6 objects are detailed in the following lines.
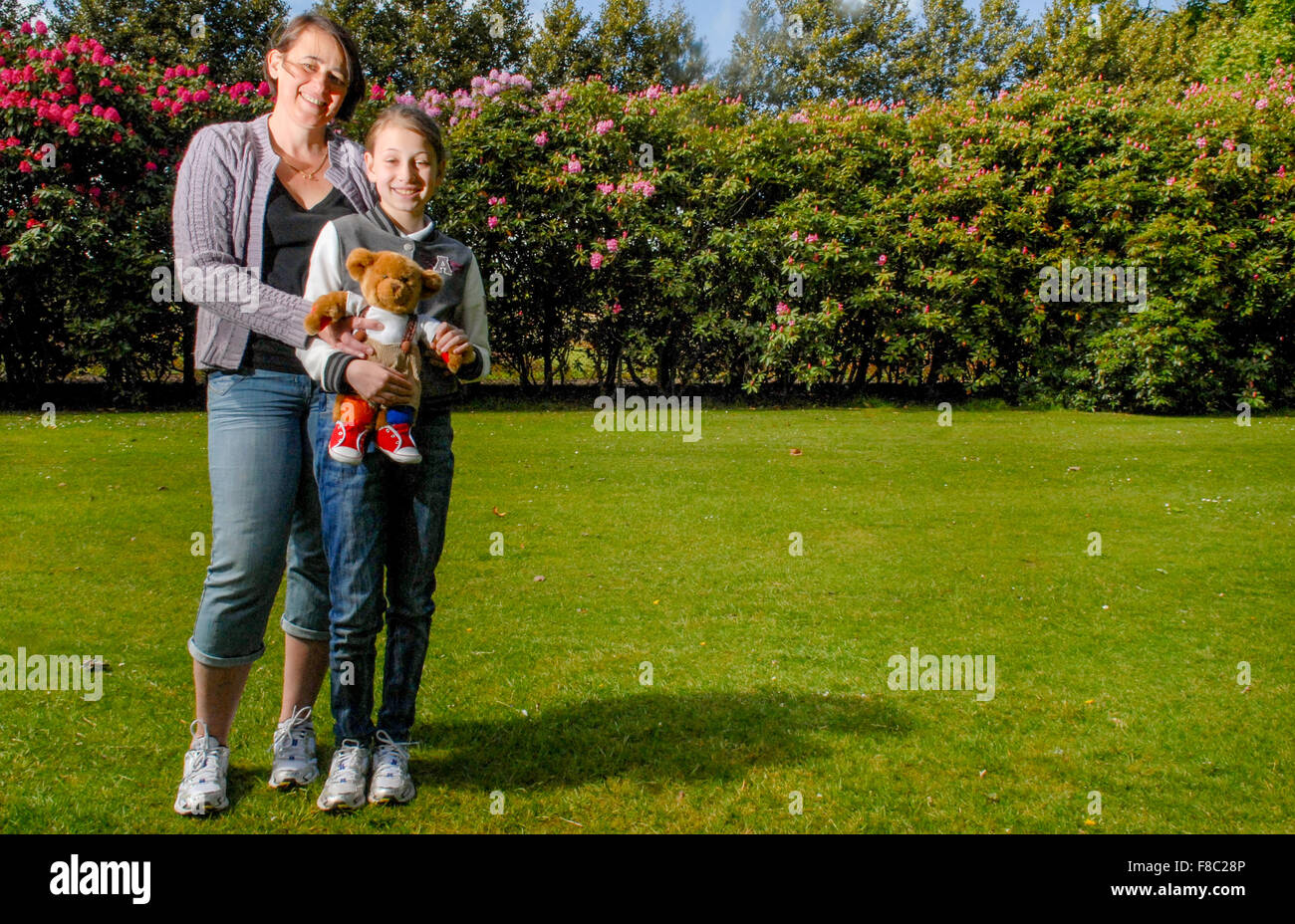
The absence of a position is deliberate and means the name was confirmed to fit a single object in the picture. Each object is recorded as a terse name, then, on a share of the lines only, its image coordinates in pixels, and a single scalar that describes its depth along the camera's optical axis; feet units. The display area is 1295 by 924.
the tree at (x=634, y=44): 110.42
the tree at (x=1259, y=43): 73.77
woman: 9.68
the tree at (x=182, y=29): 92.63
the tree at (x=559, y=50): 108.47
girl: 9.80
